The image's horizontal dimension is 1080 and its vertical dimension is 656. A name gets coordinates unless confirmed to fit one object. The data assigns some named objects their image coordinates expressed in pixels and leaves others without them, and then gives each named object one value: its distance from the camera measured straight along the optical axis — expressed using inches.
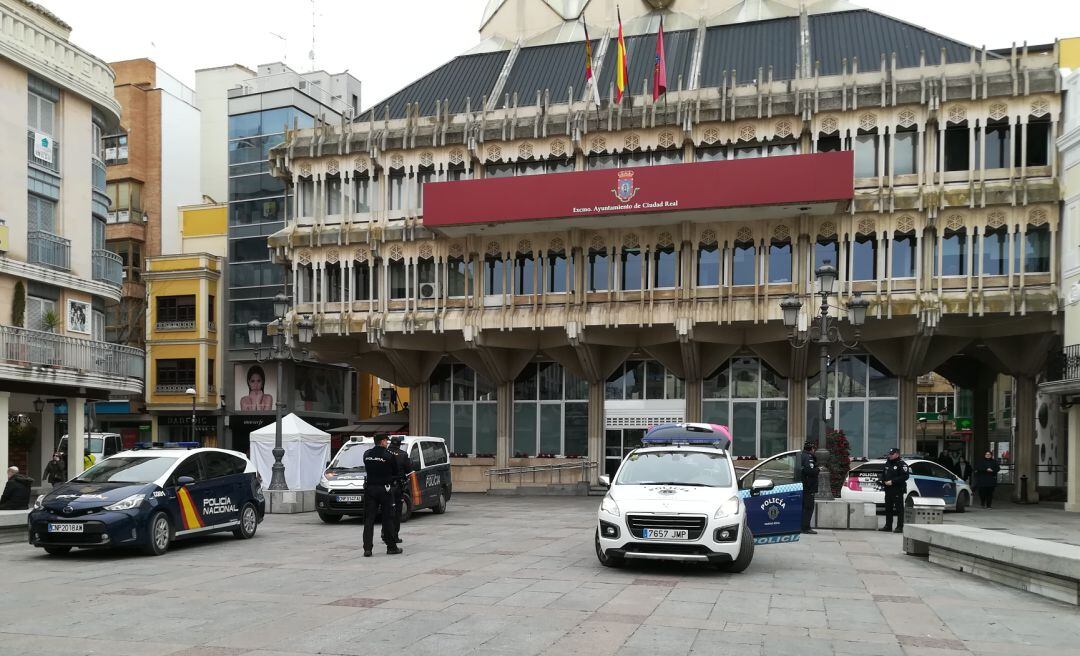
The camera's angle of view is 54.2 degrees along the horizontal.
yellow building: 2133.4
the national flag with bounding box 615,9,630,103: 1414.9
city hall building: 1322.6
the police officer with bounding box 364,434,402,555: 597.9
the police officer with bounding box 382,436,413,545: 620.1
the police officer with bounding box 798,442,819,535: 821.2
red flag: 1392.7
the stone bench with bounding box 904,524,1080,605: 453.4
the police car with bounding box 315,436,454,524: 866.1
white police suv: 503.8
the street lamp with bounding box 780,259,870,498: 896.3
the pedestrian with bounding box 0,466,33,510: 840.3
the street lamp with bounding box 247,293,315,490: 1059.3
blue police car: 592.4
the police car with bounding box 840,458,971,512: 1045.8
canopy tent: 1194.6
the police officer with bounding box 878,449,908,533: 813.9
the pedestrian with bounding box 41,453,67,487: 1111.6
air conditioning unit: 1528.1
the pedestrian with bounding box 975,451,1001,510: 1219.2
